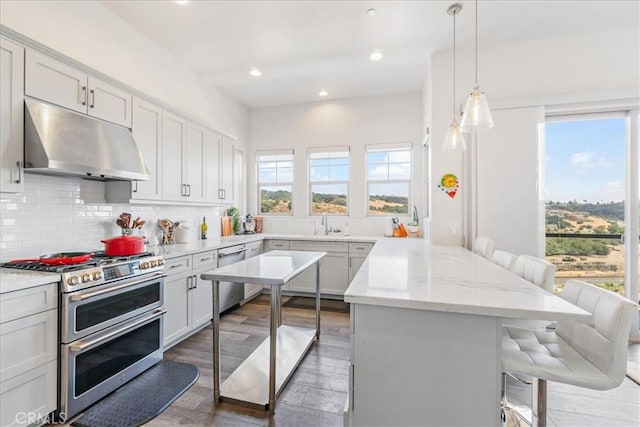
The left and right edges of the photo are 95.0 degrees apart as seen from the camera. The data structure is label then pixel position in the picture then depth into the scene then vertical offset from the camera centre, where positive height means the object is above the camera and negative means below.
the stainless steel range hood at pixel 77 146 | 1.90 +0.48
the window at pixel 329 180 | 4.84 +0.55
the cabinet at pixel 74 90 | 1.94 +0.91
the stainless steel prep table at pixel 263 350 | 1.90 -1.20
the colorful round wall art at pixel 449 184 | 3.34 +0.34
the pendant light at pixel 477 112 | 2.00 +0.70
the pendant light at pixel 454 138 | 2.55 +0.67
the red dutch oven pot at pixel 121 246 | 2.30 -0.27
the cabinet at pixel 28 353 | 1.54 -0.79
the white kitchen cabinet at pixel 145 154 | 2.68 +0.57
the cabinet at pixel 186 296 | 2.67 -0.83
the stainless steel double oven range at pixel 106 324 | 1.78 -0.78
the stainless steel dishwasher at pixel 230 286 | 3.47 -0.92
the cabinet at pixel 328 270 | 4.17 -0.82
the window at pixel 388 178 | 4.60 +0.56
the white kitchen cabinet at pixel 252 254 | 4.03 -0.59
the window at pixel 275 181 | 5.10 +0.56
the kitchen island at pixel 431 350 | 1.24 -0.60
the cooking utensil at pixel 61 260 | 1.88 -0.32
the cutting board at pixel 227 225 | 4.48 -0.20
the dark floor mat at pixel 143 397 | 1.81 -1.28
